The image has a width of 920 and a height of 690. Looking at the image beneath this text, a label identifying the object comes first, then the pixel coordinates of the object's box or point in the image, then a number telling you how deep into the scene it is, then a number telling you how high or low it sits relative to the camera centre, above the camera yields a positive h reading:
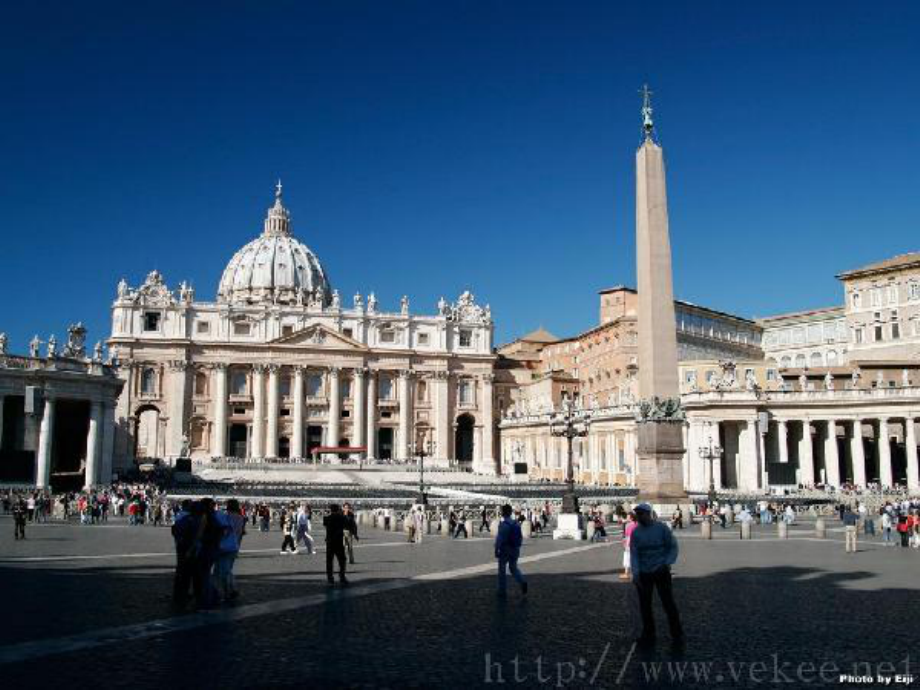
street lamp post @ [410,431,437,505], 80.89 +2.14
